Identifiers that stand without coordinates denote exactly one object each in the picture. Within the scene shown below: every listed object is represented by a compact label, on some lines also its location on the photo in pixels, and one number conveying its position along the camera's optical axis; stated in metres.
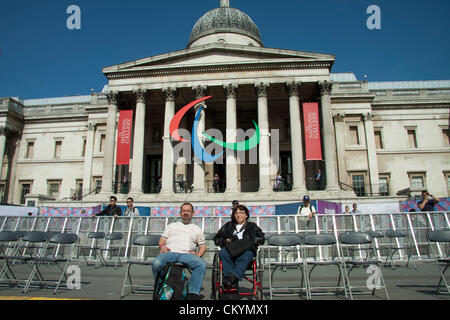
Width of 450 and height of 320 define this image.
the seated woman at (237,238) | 4.81
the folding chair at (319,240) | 6.24
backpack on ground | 4.31
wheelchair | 4.65
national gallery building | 22.12
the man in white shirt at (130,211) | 10.54
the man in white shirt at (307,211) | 9.57
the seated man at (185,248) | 4.79
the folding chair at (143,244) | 5.68
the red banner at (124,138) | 22.85
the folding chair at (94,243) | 9.66
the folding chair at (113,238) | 9.48
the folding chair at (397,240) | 9.27
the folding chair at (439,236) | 6.20
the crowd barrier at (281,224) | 9.88
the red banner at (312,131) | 21.42
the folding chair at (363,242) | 5.47
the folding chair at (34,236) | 7.09
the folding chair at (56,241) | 5.67
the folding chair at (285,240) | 6.11
